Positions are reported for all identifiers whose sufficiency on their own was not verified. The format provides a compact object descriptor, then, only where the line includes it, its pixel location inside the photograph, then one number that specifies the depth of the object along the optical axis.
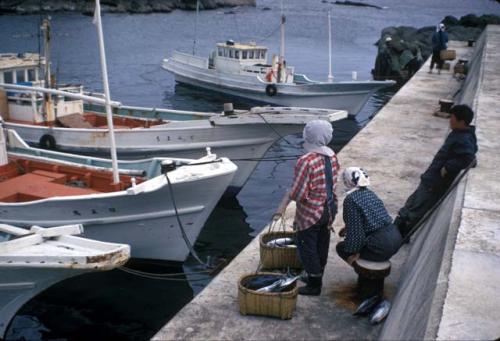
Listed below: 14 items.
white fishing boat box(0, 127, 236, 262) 9.55
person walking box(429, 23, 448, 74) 21.42
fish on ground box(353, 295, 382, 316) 5.50
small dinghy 7.04
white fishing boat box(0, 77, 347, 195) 14.34
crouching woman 5.29
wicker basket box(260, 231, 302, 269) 6.29
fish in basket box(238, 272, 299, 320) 5.34
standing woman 5.32
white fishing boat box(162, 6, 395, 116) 24.27
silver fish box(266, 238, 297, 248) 6.42
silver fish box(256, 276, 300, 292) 5.48
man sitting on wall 5.90
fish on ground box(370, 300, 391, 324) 5.41
